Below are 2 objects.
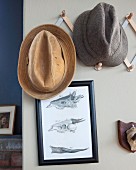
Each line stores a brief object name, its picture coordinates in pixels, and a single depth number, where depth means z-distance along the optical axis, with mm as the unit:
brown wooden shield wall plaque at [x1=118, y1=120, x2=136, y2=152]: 1487
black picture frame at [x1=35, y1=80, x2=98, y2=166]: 1469
